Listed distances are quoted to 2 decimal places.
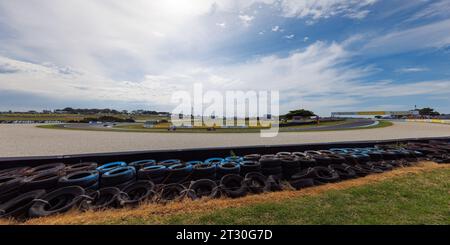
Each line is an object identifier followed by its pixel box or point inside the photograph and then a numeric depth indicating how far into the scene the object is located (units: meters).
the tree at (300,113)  62.06
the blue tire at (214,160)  6.97
